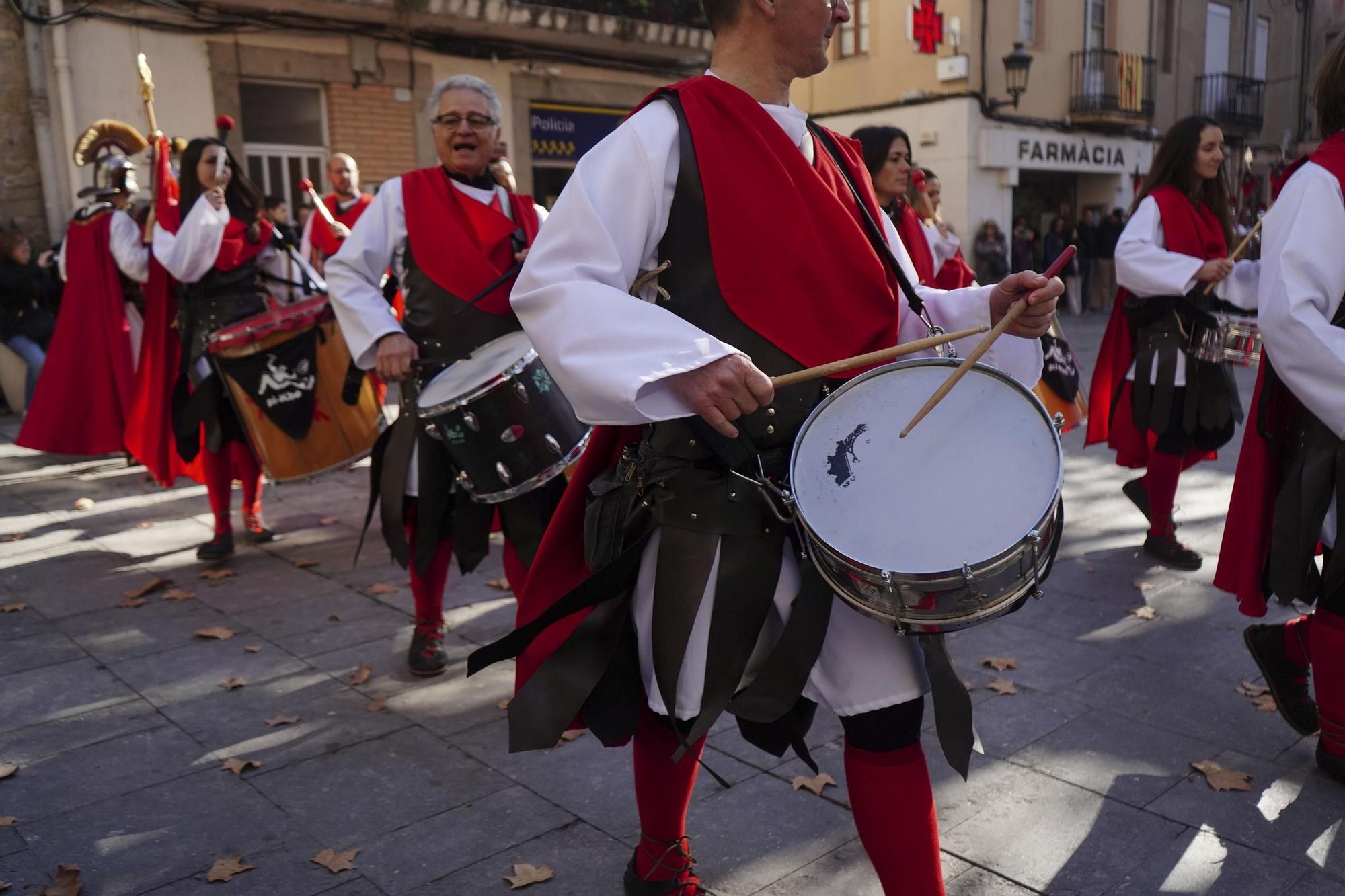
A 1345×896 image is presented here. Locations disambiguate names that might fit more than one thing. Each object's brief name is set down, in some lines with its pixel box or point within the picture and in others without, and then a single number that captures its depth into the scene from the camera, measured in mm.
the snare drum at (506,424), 3279
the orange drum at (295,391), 4797
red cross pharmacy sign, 19953
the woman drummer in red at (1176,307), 4809
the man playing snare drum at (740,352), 1953
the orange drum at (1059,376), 5008
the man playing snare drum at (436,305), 3727
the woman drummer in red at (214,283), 5195
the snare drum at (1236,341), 4270
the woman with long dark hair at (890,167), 4785
